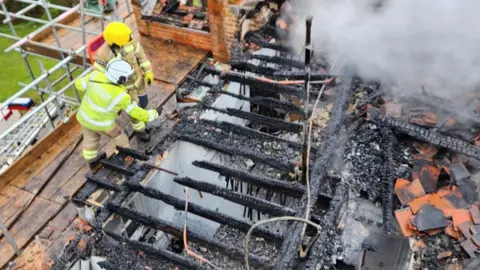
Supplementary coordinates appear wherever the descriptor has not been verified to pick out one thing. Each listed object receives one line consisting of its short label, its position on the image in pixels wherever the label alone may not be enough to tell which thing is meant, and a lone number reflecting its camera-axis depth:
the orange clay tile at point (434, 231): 4.63
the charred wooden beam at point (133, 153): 5.61
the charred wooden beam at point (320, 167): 4.33
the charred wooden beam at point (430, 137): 5.28
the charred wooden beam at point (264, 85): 6.44
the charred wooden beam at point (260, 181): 5.05
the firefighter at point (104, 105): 4.97
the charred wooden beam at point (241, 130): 5.91
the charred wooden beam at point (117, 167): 5.42
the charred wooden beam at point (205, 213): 4.61
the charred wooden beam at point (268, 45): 7.31
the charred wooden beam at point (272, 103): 6.21
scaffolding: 6.02
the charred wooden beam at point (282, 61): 7.06
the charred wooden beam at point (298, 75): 6.64
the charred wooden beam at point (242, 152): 5.44
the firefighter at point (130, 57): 5.49
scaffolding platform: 8.67
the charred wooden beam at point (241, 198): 4.87
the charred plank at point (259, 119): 6.02
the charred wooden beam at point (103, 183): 5.23
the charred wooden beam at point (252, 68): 6.86
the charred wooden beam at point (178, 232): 4.39
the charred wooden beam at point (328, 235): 4.45
